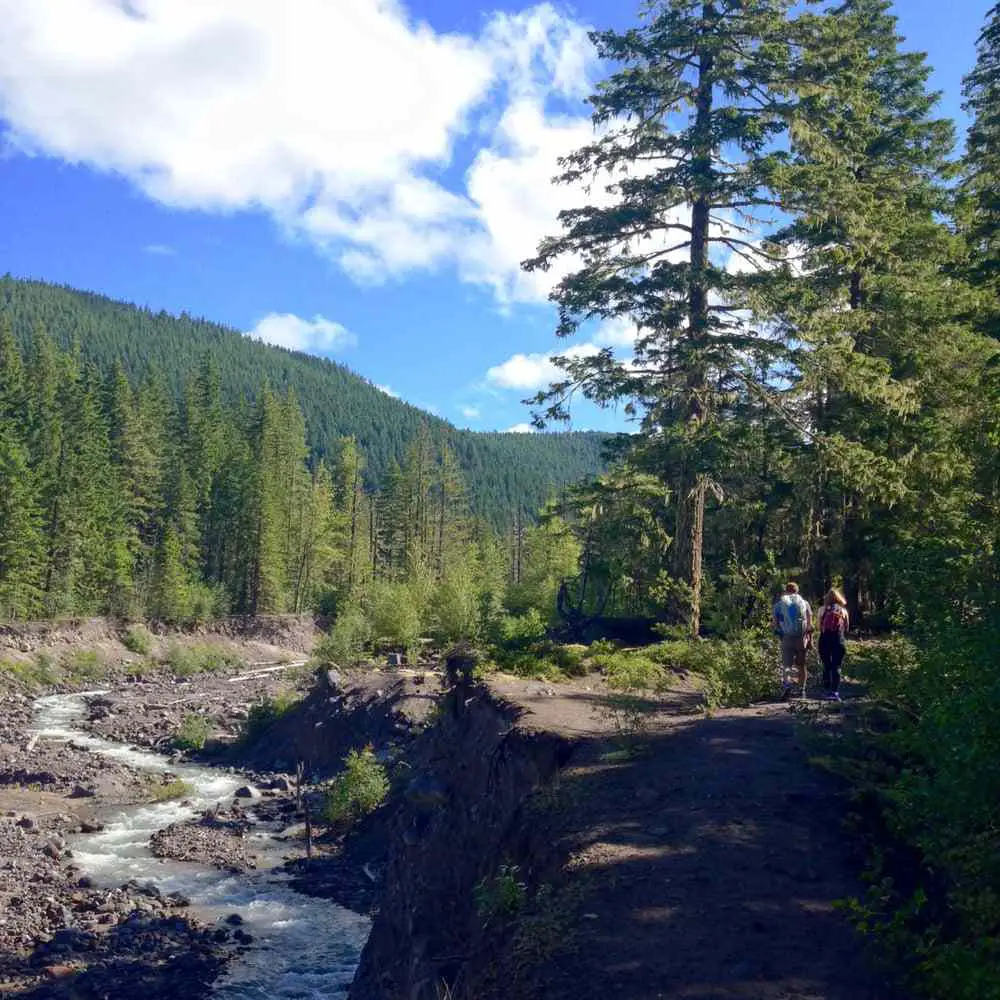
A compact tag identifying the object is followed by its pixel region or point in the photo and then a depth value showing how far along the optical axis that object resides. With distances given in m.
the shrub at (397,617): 31.39
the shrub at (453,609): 30.47
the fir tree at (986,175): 18.16
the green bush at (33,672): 40.22
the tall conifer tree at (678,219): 14.81
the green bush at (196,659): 48.00
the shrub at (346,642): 31.06
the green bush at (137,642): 50.06
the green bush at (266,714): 29.50
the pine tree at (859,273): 14.77
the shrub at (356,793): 20.92
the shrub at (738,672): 12.07
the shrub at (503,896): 8.03
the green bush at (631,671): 11.74
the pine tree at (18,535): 47.03
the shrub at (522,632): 15.67
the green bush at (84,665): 44.33
